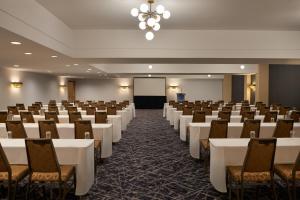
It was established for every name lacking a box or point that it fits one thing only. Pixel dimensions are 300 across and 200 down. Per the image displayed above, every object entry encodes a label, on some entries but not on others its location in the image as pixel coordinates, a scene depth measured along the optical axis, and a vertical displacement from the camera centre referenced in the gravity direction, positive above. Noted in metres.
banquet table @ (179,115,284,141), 6.05 -0.71
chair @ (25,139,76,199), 2.56 -0.84
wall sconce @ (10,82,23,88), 10.45 +0.63
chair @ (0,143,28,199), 2.47 -0.98
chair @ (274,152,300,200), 2.58 -1.00
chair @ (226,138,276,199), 2.57 -0.85
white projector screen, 17.22 +0.82
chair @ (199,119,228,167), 4.15 -0.68
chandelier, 4.00 +1.68
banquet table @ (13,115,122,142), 5.98 -0.72
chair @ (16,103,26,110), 8.57 -0.41
